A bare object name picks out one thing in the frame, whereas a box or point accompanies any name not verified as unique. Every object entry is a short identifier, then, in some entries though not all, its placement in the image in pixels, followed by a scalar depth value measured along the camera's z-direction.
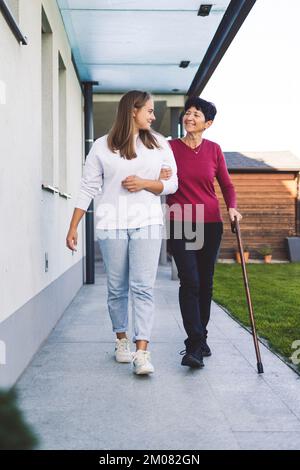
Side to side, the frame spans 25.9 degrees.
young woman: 3.64
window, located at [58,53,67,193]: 6.72
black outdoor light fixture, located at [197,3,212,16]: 5.75
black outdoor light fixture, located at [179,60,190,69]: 7.80
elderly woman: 3.82
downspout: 8.80
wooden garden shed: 17.27
